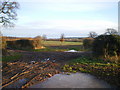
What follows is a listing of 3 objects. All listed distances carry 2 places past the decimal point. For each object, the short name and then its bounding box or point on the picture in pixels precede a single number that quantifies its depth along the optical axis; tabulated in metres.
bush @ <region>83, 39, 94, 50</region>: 17.50
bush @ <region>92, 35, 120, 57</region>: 9.46
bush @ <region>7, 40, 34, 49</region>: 19.46
